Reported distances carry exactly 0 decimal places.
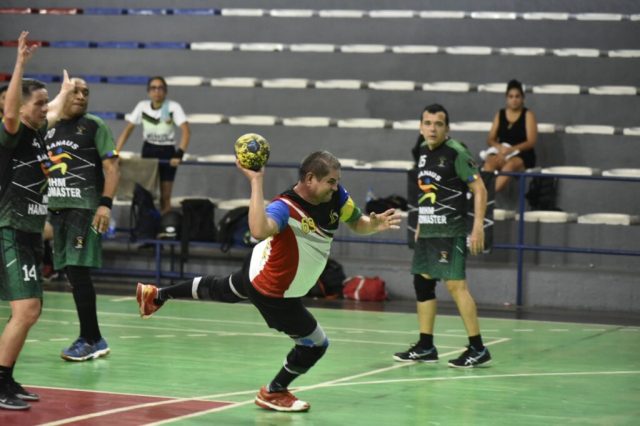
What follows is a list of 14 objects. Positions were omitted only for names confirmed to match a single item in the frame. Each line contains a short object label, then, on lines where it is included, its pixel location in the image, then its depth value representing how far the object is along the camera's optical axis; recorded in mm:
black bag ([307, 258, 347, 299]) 15555
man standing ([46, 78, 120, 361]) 9898
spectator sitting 16266
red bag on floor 15539
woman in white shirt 17047
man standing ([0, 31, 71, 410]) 7711
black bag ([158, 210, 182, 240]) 16375
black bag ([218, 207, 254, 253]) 16188
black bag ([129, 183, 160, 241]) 16500
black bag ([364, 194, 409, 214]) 15891
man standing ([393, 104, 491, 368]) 10117
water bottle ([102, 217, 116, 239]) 16766
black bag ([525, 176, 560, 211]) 16234
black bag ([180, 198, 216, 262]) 16281
